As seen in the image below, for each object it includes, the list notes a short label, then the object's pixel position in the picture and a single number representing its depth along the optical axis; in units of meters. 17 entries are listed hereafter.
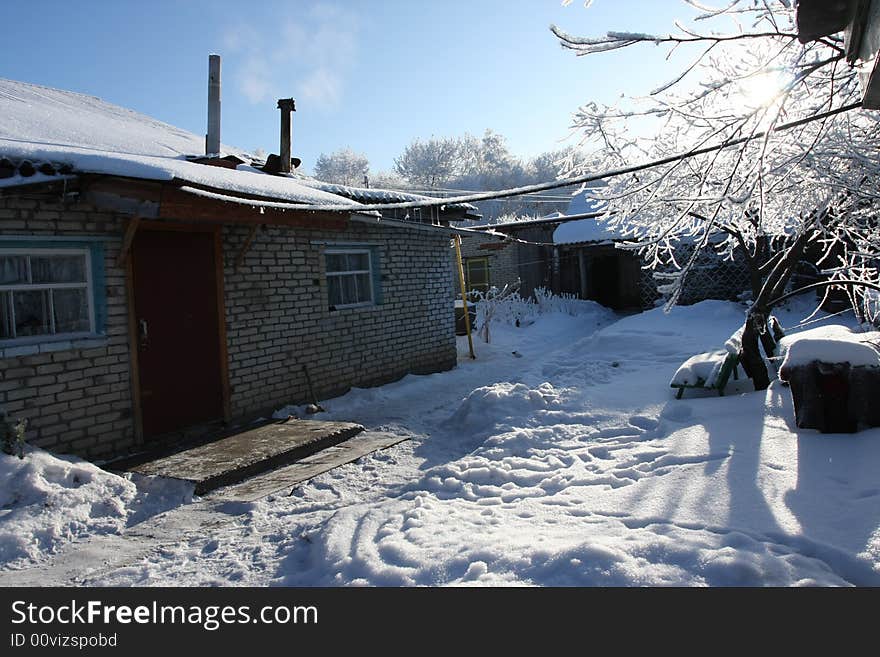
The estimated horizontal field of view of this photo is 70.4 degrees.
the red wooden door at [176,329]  6.28
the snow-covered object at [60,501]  4.04
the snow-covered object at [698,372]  6.80
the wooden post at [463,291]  12.18
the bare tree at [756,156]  3.56
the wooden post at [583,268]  20.51
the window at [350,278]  8.99
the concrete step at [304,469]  5.03
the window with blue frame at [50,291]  5.39
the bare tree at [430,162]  57.19
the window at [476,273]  22.55
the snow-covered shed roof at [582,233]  19.61
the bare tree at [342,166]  60.56
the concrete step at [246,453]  5.28
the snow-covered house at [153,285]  5.32
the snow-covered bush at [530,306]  17.38
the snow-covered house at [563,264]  20.77
